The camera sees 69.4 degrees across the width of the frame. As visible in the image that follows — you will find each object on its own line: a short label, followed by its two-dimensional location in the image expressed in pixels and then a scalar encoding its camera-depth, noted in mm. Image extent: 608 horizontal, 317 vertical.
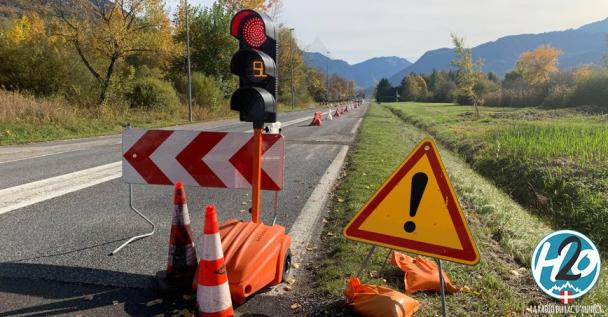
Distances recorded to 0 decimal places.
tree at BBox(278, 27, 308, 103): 64812
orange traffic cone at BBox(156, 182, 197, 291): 3592
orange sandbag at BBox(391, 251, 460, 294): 3512
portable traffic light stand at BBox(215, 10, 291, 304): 3539
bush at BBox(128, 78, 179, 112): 27938
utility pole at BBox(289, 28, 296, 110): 64188
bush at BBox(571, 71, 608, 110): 41312
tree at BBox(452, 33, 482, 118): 34938
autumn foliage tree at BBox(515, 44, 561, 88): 70731
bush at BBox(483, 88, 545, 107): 53250
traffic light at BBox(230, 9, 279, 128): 3691
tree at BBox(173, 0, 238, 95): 40219
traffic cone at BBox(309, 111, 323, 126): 24516
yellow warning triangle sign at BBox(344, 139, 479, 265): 2990
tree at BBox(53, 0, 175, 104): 26078
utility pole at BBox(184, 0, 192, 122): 27484
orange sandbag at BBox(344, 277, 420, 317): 3047
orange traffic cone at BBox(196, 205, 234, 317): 3053
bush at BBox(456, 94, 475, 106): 72600
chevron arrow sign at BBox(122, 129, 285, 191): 4438
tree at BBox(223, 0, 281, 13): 45844
